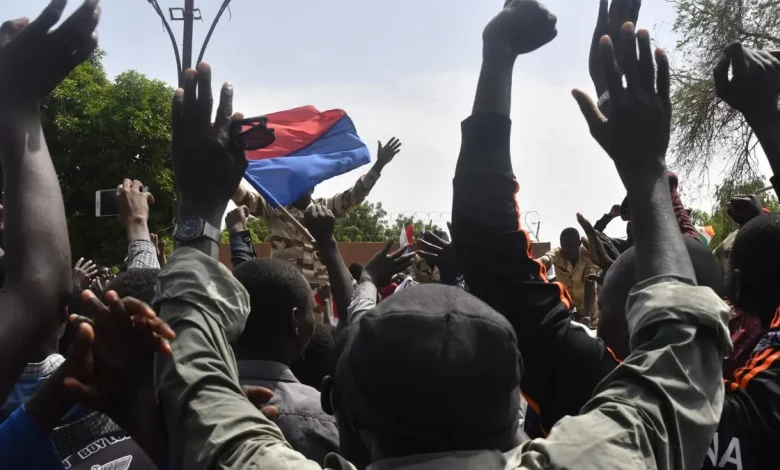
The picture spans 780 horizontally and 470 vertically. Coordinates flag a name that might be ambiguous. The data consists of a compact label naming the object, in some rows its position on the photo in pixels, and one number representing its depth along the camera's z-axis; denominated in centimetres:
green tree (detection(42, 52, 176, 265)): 2362
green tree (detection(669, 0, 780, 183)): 1789
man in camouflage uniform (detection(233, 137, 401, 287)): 695
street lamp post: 1334
